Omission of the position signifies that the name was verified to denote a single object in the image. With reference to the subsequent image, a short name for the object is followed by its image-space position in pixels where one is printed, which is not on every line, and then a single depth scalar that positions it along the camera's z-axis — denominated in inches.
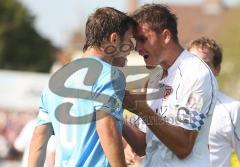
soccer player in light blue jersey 377.1
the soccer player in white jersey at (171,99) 417.7
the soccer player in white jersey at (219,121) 563.5
